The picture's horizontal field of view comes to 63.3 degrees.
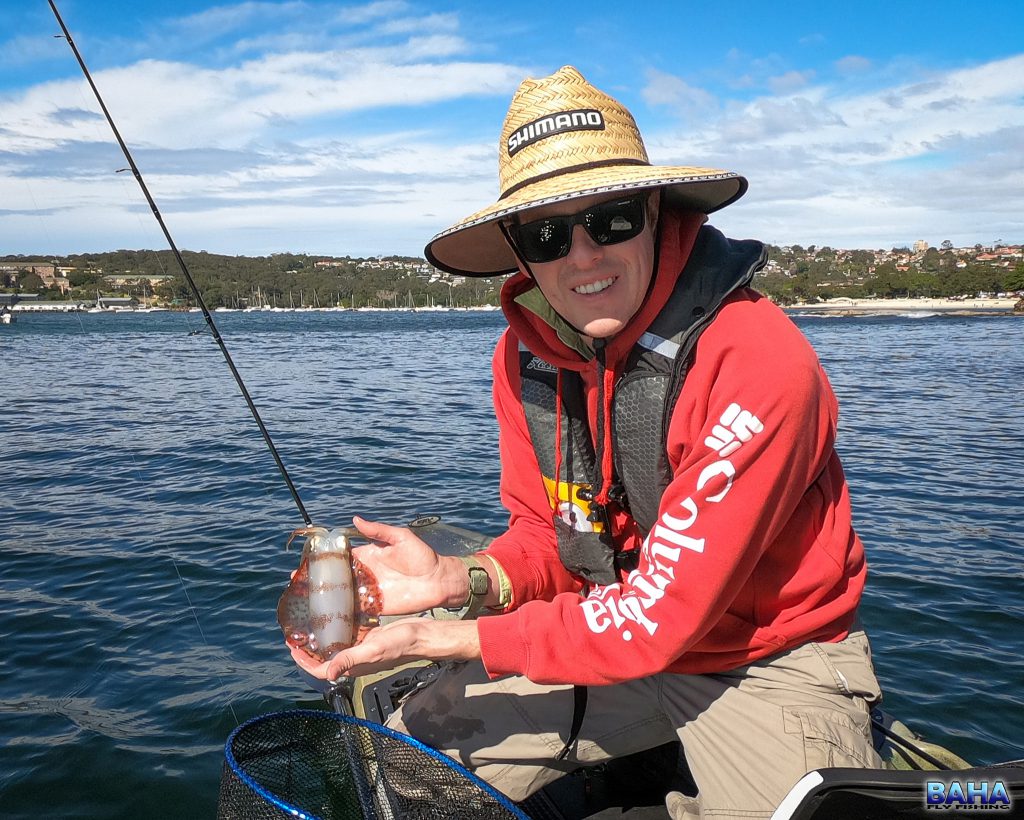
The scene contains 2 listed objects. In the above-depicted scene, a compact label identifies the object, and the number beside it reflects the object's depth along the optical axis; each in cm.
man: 71
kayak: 54
